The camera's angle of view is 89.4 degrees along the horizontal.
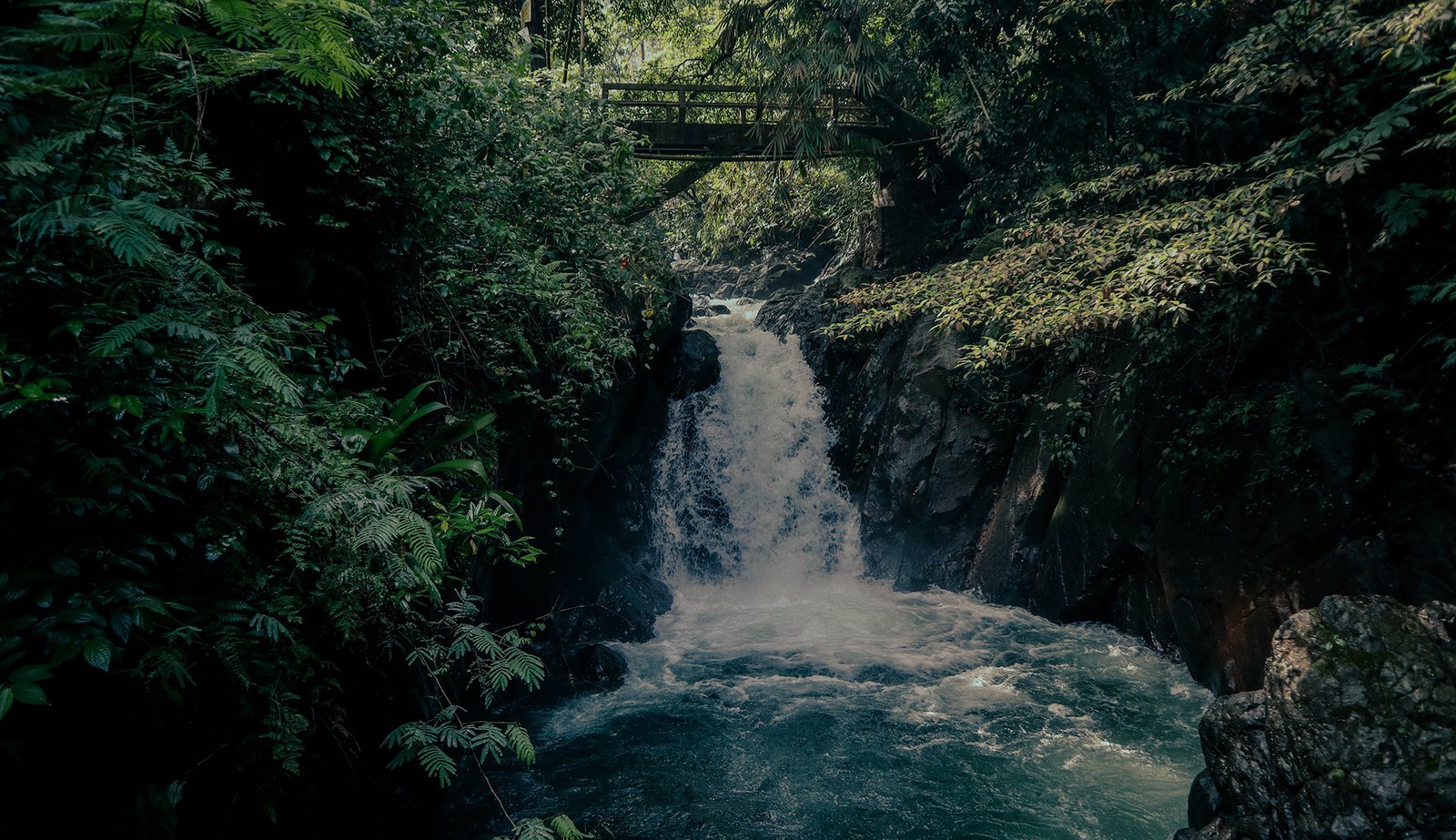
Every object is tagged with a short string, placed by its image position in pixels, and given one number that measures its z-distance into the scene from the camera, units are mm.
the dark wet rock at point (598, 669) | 8203
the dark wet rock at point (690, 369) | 13391
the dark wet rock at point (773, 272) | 22812
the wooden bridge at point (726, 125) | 11195
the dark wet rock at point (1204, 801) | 4625
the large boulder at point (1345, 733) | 3891
